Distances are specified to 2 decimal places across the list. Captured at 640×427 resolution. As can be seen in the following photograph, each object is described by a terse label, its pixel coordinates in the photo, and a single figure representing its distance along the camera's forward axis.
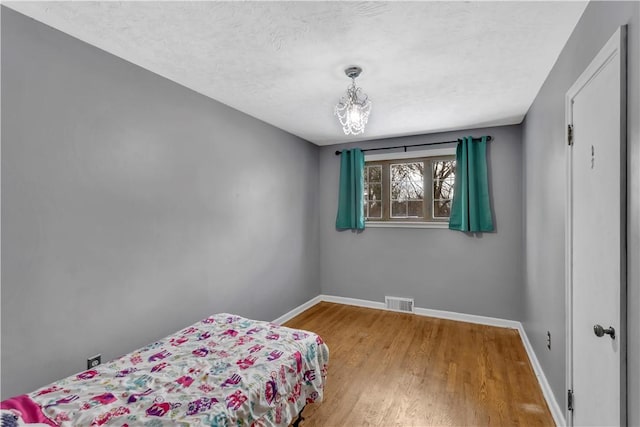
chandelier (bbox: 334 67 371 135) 2.16
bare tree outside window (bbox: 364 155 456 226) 3.96
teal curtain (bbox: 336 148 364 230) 4.26
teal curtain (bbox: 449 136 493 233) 3.59
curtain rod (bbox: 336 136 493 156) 3.79
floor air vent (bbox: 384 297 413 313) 4.06
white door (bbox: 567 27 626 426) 1.12
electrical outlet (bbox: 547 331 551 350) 2.18
